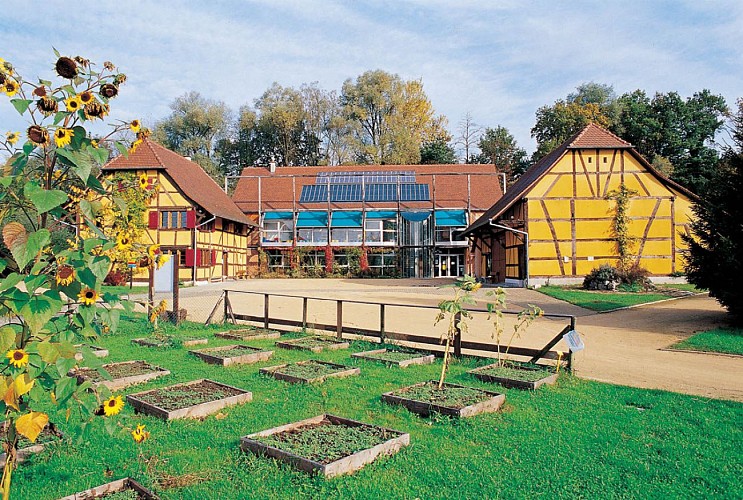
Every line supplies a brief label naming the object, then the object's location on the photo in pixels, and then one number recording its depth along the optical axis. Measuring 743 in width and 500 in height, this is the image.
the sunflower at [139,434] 3.28
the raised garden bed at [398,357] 8.55
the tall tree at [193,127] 50.50
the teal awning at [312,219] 37.75
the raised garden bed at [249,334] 10.95
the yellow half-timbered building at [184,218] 29.95
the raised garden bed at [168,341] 10.02
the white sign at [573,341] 7.30
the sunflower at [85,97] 2.64
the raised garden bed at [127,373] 7.04
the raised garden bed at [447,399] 5.84
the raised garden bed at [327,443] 4.32
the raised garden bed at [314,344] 9.70
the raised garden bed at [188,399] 5.75
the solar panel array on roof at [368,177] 39.91
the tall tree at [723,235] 12.75
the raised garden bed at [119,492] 3.70
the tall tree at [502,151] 53.84
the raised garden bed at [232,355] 8.54
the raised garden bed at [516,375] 7.10
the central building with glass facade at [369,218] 37.09
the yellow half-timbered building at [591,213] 25.61
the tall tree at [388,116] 47.81
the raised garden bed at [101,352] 9.02
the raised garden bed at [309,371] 7.27
